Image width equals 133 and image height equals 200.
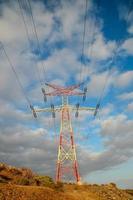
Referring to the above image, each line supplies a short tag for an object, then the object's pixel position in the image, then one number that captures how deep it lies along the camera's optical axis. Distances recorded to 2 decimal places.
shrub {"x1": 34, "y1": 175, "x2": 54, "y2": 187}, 42.56
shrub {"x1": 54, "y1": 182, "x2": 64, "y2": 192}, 39.69
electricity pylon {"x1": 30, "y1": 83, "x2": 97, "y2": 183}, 51.44
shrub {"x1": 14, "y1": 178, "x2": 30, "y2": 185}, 38.29
